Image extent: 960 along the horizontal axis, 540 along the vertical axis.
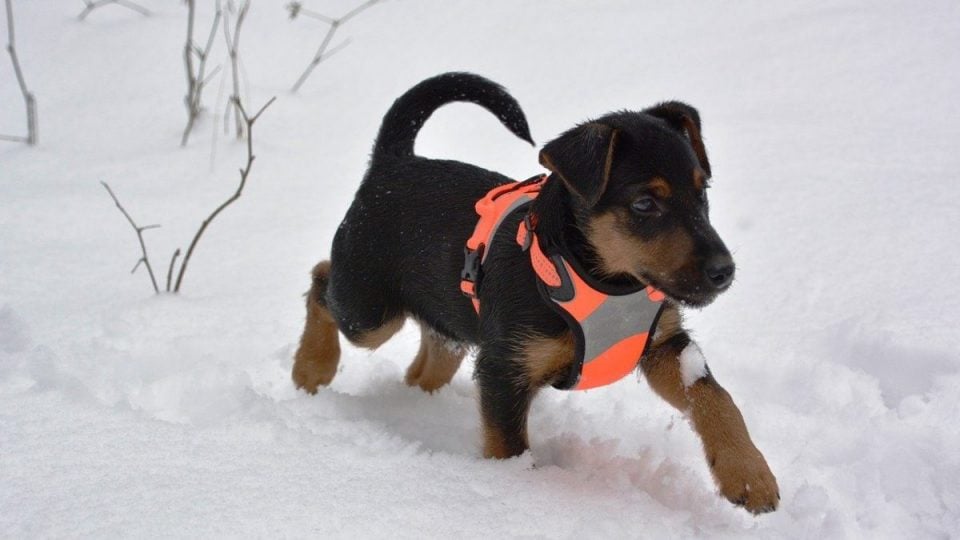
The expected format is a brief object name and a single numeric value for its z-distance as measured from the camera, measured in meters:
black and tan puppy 2.64
